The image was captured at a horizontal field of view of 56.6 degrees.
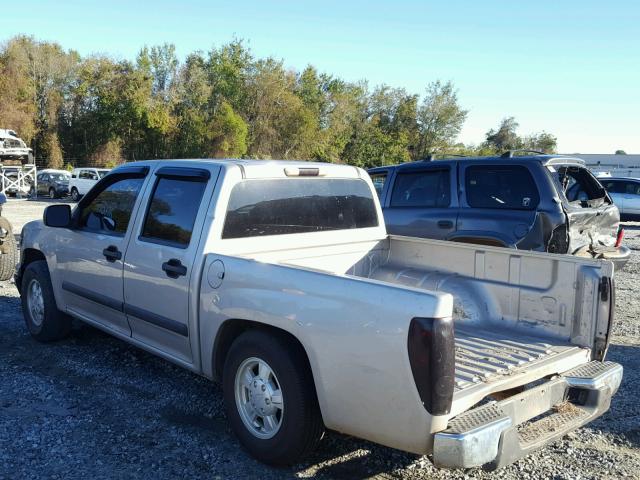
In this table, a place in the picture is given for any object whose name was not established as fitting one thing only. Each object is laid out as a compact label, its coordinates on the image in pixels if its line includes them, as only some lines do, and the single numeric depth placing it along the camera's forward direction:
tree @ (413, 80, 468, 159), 68.12
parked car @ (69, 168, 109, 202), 29.94
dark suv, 6.66
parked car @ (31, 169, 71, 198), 31.59
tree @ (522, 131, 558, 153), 84.31
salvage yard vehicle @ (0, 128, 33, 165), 32.82
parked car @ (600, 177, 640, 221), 20.33
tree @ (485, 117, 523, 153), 91.25
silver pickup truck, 2.88
